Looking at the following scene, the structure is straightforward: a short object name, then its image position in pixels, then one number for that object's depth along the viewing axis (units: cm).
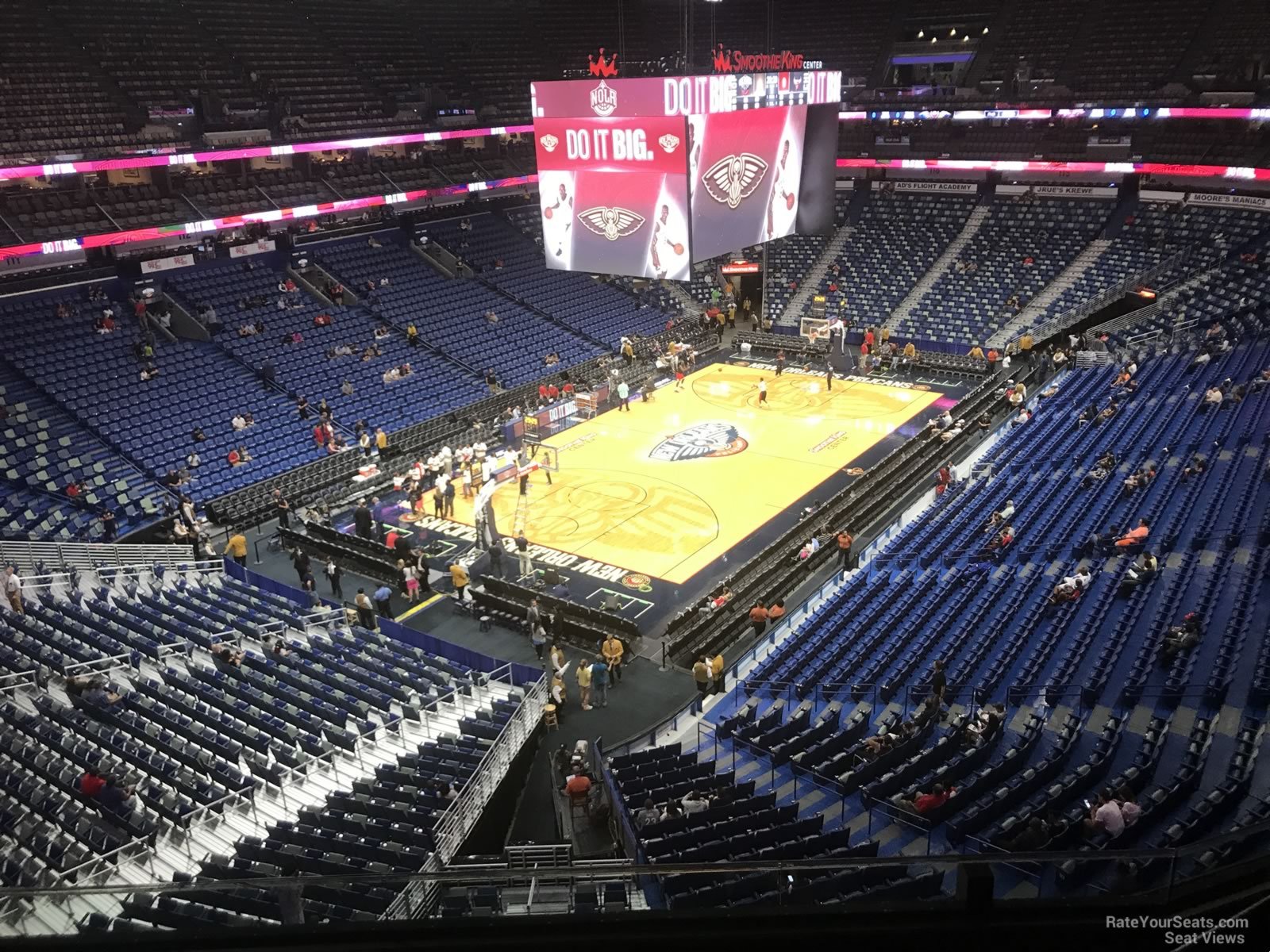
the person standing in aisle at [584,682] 1802
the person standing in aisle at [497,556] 2334
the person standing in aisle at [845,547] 2269
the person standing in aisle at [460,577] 2222
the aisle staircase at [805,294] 4672
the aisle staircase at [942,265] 4438
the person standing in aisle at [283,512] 2573
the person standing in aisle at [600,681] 1833
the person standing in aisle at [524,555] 2302
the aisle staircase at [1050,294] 4078
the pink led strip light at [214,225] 3089
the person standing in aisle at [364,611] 2016
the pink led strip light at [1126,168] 3962
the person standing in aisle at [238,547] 2419
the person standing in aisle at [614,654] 1895
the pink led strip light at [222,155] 3041
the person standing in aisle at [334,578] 2269
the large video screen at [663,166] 2623
